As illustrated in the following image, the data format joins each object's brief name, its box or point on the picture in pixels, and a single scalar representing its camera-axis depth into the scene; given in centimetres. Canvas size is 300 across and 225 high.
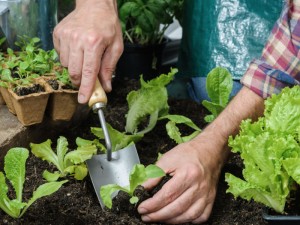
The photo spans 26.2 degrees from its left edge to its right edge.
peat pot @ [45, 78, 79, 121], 179
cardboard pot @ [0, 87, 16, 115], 182
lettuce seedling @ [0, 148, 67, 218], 149
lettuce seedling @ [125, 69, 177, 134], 192
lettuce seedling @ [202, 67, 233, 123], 190
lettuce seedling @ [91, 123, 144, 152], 178
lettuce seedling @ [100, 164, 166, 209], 146
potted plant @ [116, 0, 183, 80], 253
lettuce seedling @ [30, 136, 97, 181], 166
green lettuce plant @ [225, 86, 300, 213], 140
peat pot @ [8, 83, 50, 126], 173
